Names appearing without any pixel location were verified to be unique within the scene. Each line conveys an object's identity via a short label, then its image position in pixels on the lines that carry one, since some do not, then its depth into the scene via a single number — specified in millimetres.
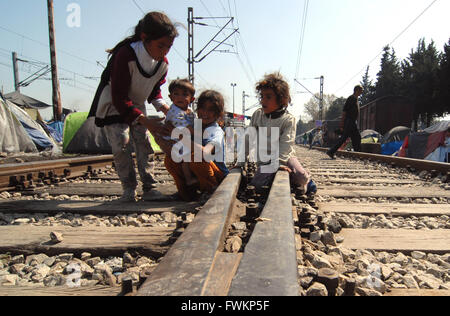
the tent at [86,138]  8477
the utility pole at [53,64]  13719
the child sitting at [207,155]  2763
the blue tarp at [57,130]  14203
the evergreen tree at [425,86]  37938
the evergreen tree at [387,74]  57156
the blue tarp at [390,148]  14588
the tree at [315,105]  86125
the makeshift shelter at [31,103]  14941
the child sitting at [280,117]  3207
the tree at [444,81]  32459
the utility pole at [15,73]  30562
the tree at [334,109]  78750
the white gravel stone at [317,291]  985
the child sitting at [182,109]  2781
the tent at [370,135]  18234
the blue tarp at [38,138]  9680
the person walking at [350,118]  8180
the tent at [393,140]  14747
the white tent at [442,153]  8784
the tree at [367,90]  63781
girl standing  2457
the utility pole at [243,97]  59812
